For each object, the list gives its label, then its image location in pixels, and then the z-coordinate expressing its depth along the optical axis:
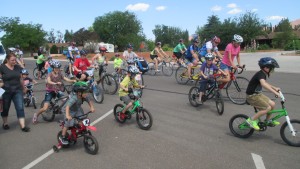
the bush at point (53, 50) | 80.69
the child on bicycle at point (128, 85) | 7.35
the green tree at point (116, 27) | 95.12
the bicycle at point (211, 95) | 8.25
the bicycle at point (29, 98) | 9.88
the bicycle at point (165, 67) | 17.45
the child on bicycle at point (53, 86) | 7.76
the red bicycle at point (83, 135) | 5.65
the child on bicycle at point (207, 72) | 8.76
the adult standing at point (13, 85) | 7.24
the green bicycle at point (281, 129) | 5.79
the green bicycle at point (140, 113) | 7.12
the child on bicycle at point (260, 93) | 5.98
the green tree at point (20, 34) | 69.64
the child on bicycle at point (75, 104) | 5.80
